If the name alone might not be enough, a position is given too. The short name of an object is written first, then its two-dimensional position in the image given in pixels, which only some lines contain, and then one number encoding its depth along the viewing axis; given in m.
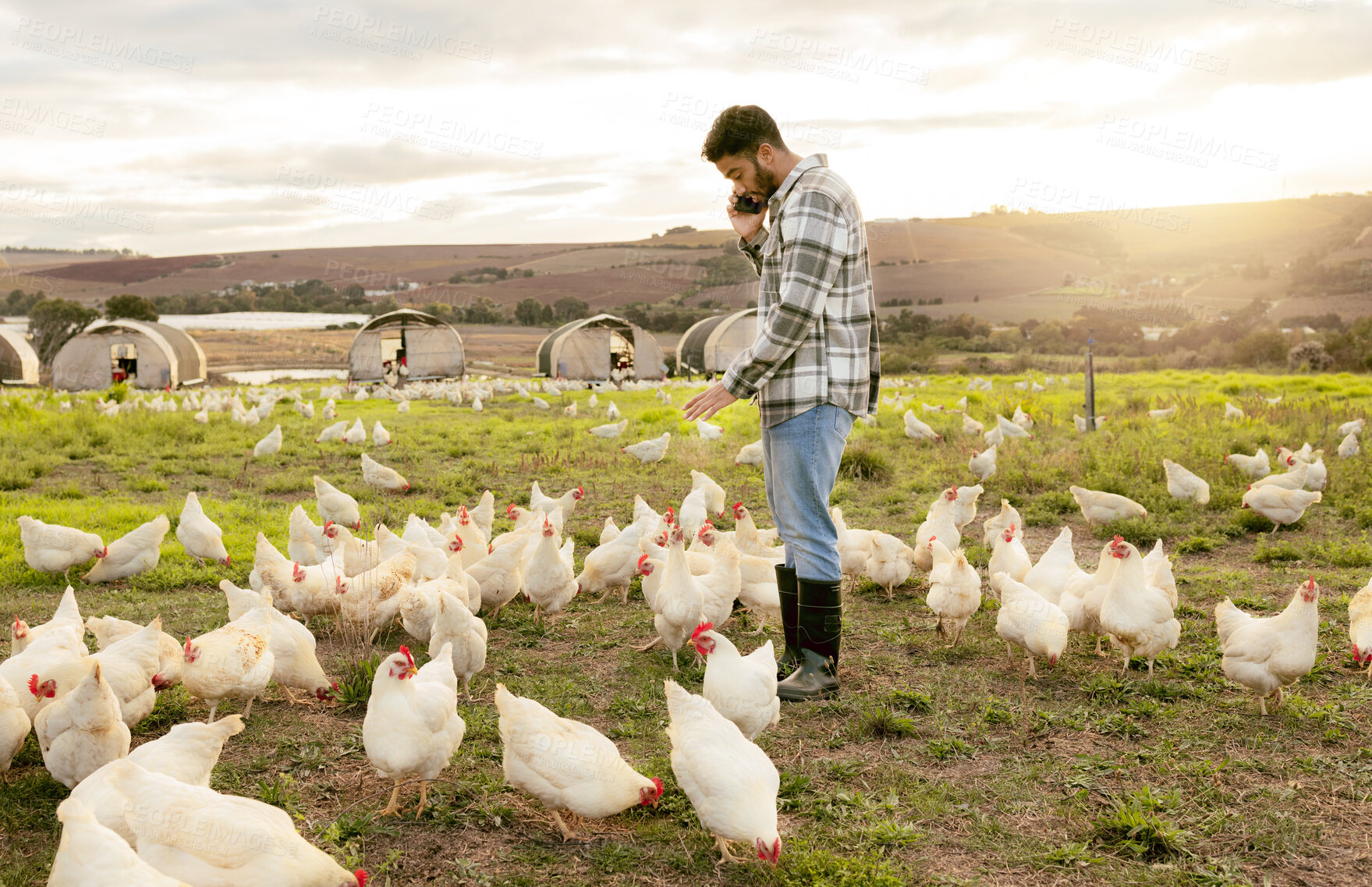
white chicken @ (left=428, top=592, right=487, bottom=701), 4.25
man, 3.76
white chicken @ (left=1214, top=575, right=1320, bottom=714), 3.84
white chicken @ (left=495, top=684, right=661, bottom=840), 3.01
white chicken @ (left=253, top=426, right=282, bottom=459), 11.47
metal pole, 12.14
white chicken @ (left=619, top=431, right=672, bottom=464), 11.15
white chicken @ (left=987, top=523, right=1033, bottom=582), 5.46
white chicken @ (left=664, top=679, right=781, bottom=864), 2.76
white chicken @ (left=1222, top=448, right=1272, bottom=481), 8.75
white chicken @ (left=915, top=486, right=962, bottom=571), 6.40
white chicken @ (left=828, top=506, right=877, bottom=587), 5.92
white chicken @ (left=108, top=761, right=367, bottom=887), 2.46
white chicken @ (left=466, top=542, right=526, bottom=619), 5.36
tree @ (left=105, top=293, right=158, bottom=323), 36.12
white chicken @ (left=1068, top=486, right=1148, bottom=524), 7.45
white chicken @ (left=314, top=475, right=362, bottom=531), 7.53
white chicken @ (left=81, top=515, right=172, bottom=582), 6.11
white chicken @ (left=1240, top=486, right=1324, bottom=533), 7.02
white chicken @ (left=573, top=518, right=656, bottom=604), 5.96
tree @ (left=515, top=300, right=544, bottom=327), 46.50
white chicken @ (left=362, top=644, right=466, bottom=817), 3.18
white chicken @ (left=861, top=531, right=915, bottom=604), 5.83
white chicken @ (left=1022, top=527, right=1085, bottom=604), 5.09
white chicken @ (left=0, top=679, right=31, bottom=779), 3.29
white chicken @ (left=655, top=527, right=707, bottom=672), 4.54
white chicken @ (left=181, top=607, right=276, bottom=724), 3.88
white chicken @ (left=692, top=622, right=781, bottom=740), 3.54
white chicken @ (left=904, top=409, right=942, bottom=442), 12.50
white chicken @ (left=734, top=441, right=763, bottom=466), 10.45
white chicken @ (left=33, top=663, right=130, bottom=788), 3.22
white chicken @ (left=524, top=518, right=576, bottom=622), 5.30
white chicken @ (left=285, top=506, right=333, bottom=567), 6.38
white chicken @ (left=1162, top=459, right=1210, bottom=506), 8.02
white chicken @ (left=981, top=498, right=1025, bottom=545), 6.76
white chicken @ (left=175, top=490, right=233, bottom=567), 6.45
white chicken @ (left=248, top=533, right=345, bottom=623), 5.08
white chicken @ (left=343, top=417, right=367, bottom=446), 12.52
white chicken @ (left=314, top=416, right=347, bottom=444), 12.68
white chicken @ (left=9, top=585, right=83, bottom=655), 4.05
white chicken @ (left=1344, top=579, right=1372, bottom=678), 4.21
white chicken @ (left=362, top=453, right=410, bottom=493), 9.20
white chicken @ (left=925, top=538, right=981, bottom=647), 4.93
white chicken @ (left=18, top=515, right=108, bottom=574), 6.01
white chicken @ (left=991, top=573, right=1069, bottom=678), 4.38
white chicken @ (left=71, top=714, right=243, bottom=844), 2.98
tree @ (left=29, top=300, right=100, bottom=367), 33.59
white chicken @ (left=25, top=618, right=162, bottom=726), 3.62
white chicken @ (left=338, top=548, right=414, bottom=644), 4.86
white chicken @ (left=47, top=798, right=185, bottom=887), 2.16
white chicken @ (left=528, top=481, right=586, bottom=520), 7.56
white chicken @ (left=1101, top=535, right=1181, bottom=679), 4.35
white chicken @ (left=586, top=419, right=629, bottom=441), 13.46
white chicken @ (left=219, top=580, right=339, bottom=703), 4.13
